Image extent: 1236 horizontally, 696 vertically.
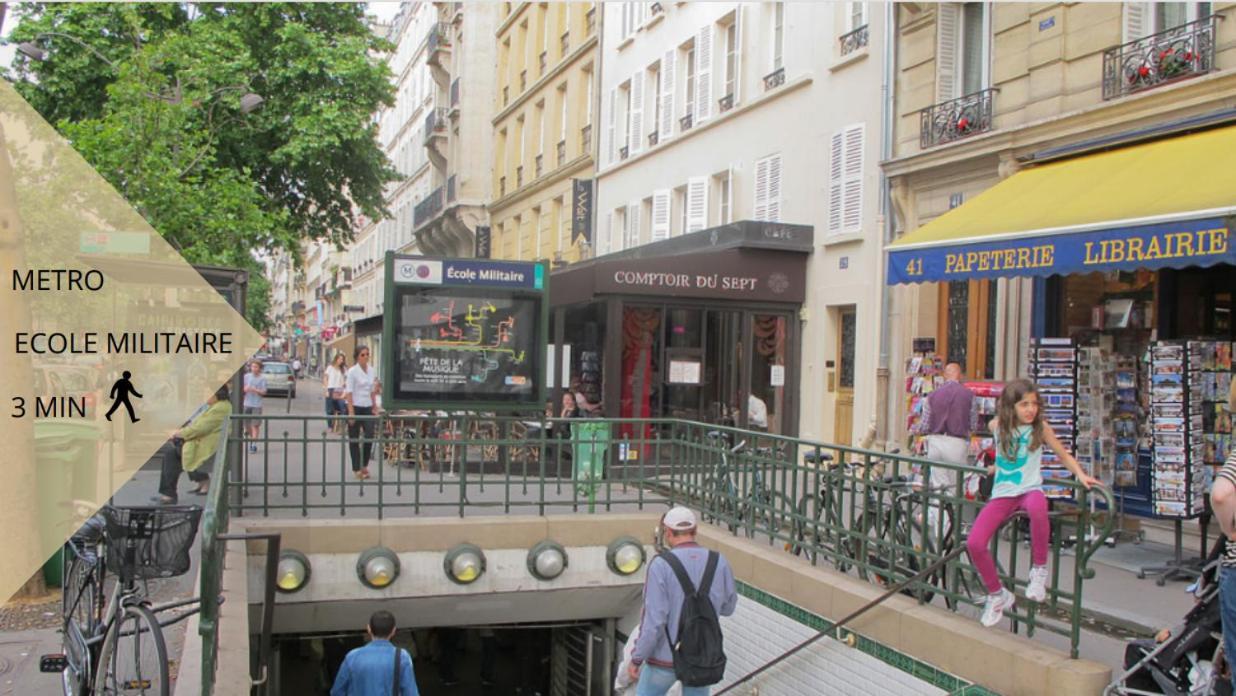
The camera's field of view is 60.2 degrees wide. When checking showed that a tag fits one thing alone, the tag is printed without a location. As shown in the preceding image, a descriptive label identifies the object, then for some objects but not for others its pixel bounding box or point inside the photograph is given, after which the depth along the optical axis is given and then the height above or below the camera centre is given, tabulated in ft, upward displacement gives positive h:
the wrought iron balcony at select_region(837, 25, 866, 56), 51.89 +15.22
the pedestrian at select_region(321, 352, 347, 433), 57.98 -2.60
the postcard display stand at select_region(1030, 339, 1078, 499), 31.73 -1.13
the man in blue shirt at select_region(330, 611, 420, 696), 21.06 -6.63
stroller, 16.35 -4.77
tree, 53.93 +16.04
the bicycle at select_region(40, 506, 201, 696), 17.98 -4.75
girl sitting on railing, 19.44 -2.30
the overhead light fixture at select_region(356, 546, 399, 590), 28.68 -6.18
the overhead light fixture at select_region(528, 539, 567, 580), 30.32 -6.23
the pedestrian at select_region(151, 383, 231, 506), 35.09 -3.34
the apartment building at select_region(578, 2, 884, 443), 51.13 +4.91
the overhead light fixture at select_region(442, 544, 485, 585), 29.40 -6.21
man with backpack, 18.52 -4.65
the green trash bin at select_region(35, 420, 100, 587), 28.25 -3.70
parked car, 133.59 -5.14
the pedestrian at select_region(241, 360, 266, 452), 59.41 -2.86
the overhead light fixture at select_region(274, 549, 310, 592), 28.22 -6.19
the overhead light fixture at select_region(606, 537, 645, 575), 31.19 -6.23
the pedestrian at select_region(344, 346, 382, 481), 46.50 -2.14
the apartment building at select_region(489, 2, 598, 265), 95.45 +21.64
